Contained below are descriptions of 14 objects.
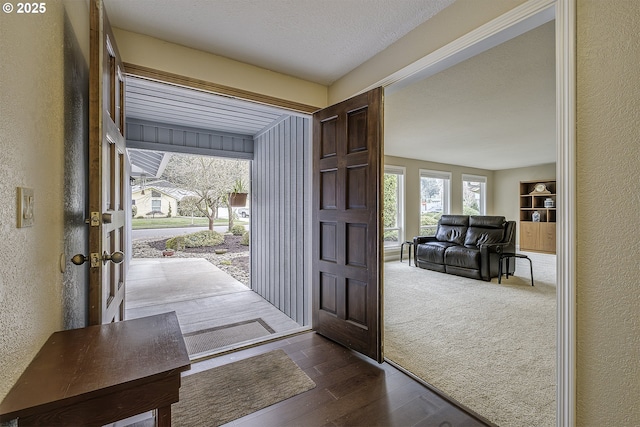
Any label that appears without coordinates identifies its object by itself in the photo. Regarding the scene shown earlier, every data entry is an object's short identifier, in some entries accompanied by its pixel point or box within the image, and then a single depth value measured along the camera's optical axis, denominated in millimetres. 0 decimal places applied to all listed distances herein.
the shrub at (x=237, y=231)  10917
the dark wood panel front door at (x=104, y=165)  1203
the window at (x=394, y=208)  7223
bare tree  9352
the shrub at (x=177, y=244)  9234
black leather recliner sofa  5031
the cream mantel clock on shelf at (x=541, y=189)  8052
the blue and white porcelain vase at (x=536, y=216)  8211
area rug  1703
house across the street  10094
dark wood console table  751
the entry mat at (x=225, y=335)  2896
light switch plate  836
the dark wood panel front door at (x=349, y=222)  2209
